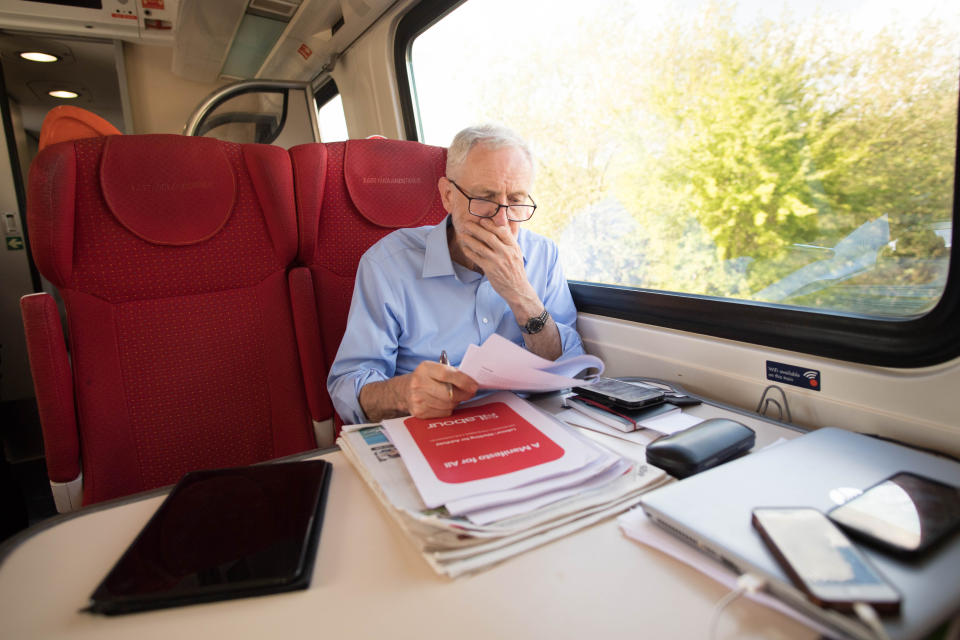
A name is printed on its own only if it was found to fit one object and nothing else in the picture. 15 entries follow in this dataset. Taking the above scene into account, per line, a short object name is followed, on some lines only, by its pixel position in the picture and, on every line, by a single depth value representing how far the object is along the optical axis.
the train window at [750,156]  0.93
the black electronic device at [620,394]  1.00
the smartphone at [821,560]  0.44
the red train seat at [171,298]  1.24
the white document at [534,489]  0.65
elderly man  1.32
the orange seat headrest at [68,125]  1.45
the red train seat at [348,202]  1.53
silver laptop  0.45
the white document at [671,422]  0.95
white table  0.50
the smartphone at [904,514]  0.52
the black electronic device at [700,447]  0.75
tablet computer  0.55
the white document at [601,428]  0.93
